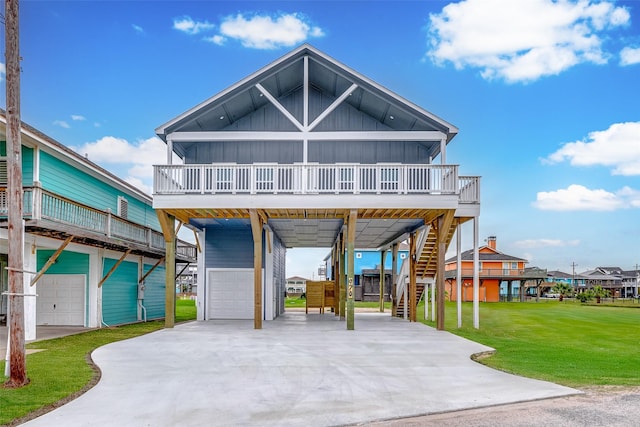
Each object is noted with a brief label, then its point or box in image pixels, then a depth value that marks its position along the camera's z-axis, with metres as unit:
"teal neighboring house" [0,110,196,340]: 14.32
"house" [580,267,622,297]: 101.80
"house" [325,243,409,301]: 44.88
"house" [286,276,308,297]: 70.89
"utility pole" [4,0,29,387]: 7.70
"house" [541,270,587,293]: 101.89
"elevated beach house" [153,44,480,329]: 15.79
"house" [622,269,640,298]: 103.75
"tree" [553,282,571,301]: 70.69
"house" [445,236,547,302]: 47.78
